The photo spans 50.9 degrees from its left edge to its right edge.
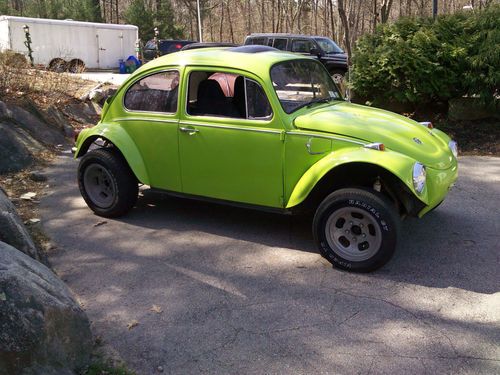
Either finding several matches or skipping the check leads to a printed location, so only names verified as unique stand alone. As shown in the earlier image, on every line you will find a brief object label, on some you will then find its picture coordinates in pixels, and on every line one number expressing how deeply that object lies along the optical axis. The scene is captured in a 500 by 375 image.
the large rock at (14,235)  3.95
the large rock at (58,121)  10.00
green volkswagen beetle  4.34
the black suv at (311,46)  18.81
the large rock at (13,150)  7.51
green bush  8.84
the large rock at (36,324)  2.71
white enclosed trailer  21.80
